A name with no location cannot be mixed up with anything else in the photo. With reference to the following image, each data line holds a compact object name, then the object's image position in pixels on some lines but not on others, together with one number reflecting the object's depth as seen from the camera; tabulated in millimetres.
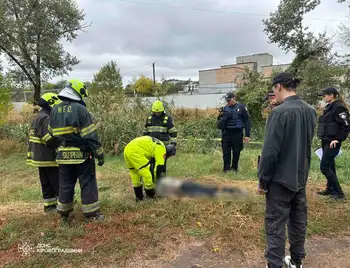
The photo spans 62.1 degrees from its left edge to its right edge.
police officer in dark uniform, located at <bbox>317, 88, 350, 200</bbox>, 4445
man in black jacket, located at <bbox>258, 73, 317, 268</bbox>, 2469
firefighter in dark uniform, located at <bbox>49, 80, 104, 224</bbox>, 3566
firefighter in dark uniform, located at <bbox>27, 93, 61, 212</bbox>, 4188
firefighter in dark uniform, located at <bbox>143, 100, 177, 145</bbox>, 5641
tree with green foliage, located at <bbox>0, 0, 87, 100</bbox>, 15062
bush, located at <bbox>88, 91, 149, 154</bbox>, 9945
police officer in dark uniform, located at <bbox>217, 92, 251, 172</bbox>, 6188
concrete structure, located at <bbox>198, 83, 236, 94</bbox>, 48519
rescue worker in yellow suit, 4254
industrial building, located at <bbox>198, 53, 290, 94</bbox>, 51769
